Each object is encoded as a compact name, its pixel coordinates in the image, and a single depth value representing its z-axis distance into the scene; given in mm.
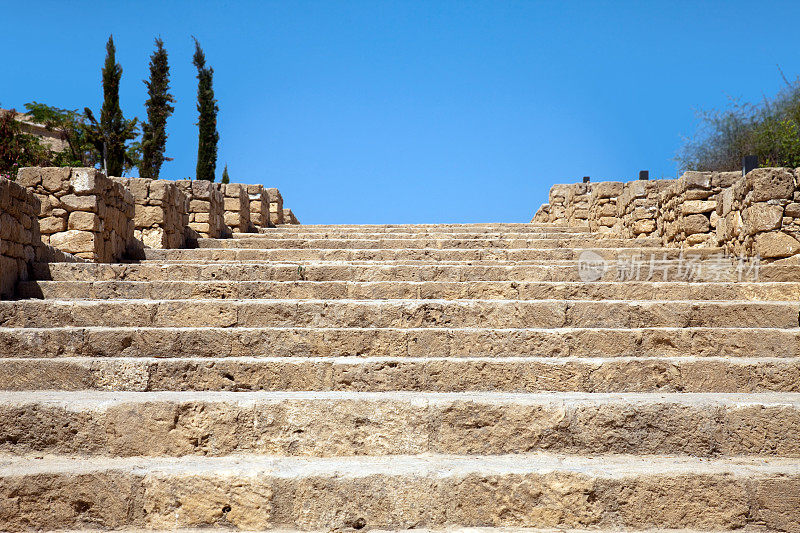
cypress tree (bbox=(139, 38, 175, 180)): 23656
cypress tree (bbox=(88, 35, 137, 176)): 20547
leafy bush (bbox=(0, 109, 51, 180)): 16630
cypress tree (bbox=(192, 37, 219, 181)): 20938
